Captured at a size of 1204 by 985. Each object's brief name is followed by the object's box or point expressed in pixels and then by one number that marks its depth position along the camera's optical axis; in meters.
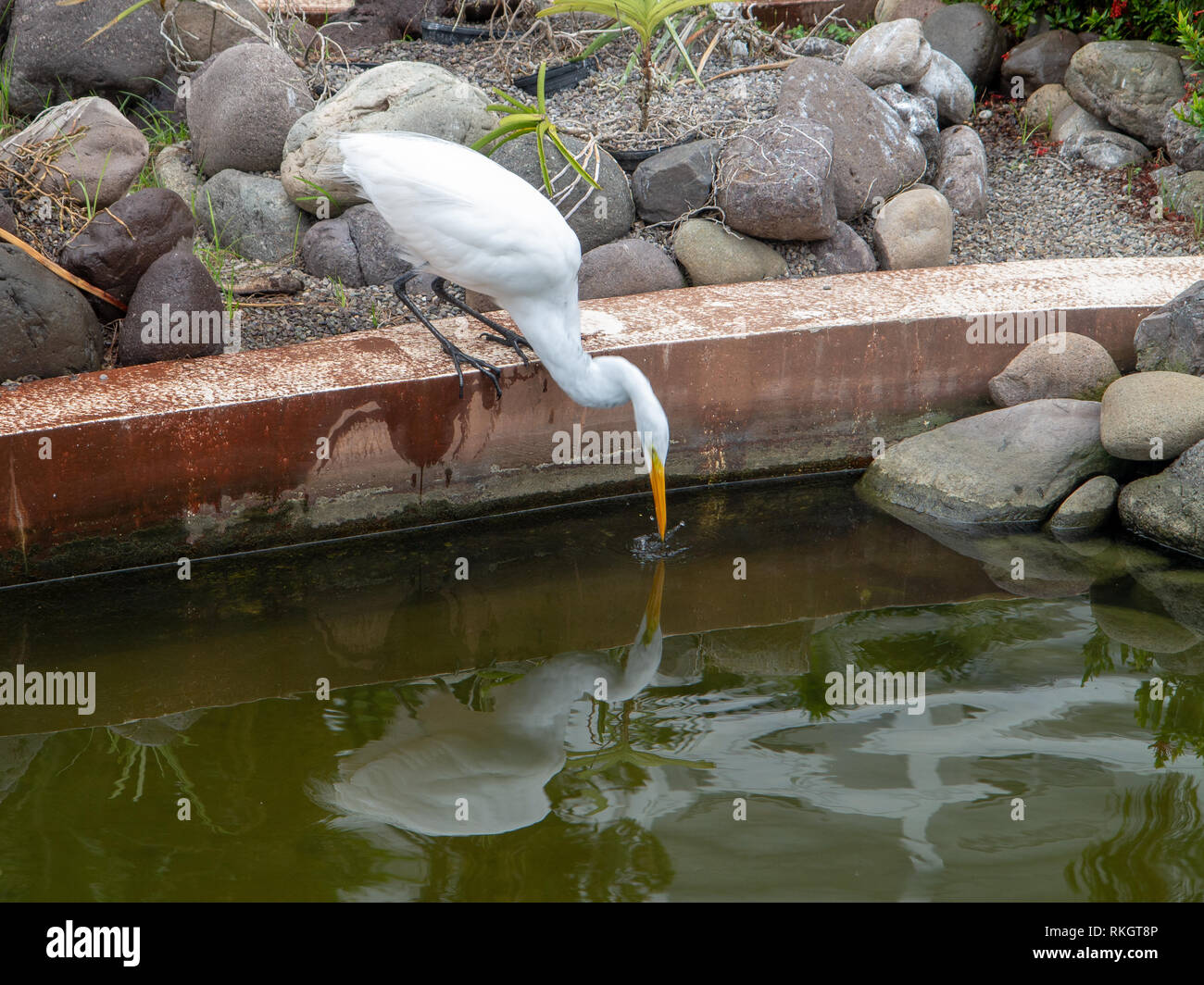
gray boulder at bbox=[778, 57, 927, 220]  5.57
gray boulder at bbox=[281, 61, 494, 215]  5.25
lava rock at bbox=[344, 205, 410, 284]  5.05
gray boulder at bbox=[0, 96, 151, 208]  4.86
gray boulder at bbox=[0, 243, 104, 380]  3.91
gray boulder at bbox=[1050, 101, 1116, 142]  6.44
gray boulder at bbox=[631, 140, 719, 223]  5.23
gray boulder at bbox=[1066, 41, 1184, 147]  6.09
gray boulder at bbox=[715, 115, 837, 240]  5.03
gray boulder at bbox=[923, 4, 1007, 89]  6.80
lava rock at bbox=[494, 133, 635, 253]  5.21
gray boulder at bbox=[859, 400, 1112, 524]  4.38
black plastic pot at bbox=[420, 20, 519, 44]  6.87
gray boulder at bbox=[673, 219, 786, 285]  5.21
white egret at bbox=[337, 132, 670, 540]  3.67
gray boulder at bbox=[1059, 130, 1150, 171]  6.26
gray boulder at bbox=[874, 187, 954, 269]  5.45
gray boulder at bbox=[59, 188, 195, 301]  4.24
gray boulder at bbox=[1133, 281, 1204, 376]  4.33
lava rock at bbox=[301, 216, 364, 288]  5.07
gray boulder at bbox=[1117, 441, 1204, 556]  4.05
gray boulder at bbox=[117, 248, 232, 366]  4.22
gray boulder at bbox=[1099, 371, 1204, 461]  4.12
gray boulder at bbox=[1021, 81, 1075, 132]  6.61
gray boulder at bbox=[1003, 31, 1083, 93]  6.69
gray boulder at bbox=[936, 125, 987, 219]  5.90
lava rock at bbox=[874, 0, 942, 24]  7.12
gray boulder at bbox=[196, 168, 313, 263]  5.33
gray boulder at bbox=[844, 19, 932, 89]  6.05
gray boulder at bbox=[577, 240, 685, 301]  5.09
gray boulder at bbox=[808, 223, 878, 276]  5.39
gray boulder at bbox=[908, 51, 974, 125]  6.21
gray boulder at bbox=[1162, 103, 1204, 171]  5.80
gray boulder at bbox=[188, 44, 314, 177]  5.46
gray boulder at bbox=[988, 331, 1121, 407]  4.57
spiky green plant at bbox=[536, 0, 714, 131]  5.20
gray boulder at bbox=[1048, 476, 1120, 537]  4.31
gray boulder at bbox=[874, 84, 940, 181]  5.96
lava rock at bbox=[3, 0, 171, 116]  5.74
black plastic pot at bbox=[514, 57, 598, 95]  6.17
